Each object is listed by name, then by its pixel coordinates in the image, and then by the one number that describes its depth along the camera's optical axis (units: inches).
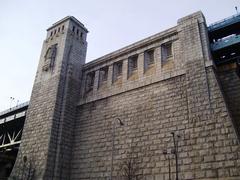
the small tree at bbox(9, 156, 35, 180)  695.7
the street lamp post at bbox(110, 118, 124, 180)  672.0
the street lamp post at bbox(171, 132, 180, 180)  545.9
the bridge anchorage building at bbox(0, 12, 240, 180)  534.9
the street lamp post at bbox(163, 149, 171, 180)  542.4
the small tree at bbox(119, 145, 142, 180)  591.2
